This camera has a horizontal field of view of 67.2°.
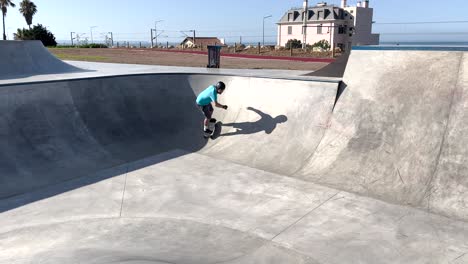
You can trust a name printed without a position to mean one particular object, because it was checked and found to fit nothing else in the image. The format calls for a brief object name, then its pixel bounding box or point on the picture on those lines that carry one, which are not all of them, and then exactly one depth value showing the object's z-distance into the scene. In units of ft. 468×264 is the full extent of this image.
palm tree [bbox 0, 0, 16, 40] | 209.97
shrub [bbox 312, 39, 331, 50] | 220.00
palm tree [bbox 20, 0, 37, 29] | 231.50
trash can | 58.70
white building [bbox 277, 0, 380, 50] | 238.48
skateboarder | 30.53
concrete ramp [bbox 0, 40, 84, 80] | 47.75
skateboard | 32.24
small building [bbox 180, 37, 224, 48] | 291.79
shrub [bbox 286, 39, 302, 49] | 234.91
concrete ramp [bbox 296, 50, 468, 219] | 21.08
